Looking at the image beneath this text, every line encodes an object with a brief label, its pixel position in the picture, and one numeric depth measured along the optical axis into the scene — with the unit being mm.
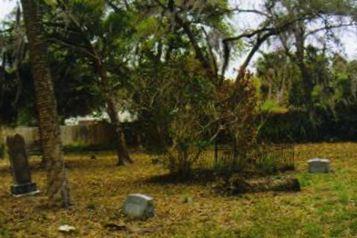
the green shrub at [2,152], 27825
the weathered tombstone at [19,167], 13336
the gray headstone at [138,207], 9547
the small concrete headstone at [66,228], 8828
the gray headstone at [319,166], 15031
